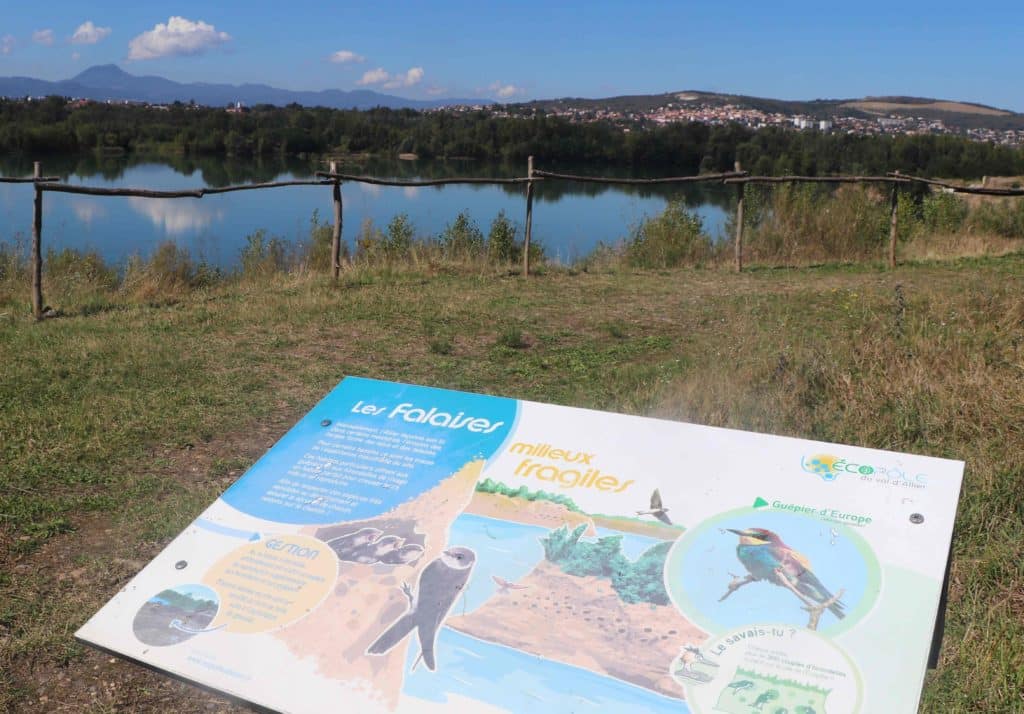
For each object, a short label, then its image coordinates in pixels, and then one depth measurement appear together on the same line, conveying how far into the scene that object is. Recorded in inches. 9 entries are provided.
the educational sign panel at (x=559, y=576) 66.8
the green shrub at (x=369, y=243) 423.8
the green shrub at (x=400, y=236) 438.3
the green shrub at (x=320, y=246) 425.7
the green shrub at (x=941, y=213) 519.8
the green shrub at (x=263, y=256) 421.4
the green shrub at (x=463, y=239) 441.5
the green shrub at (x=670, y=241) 456.8
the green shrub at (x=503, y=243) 462.5
